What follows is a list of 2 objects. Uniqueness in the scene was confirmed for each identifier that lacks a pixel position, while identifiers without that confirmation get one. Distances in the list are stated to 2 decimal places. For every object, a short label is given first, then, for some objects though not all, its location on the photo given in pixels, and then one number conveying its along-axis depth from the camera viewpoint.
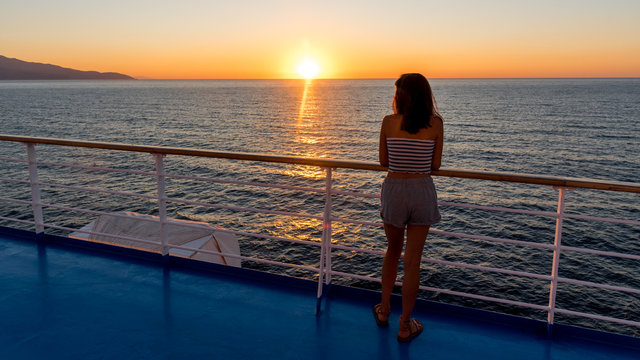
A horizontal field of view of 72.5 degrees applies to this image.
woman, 2.29
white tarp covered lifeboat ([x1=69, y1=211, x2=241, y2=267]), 9.27
